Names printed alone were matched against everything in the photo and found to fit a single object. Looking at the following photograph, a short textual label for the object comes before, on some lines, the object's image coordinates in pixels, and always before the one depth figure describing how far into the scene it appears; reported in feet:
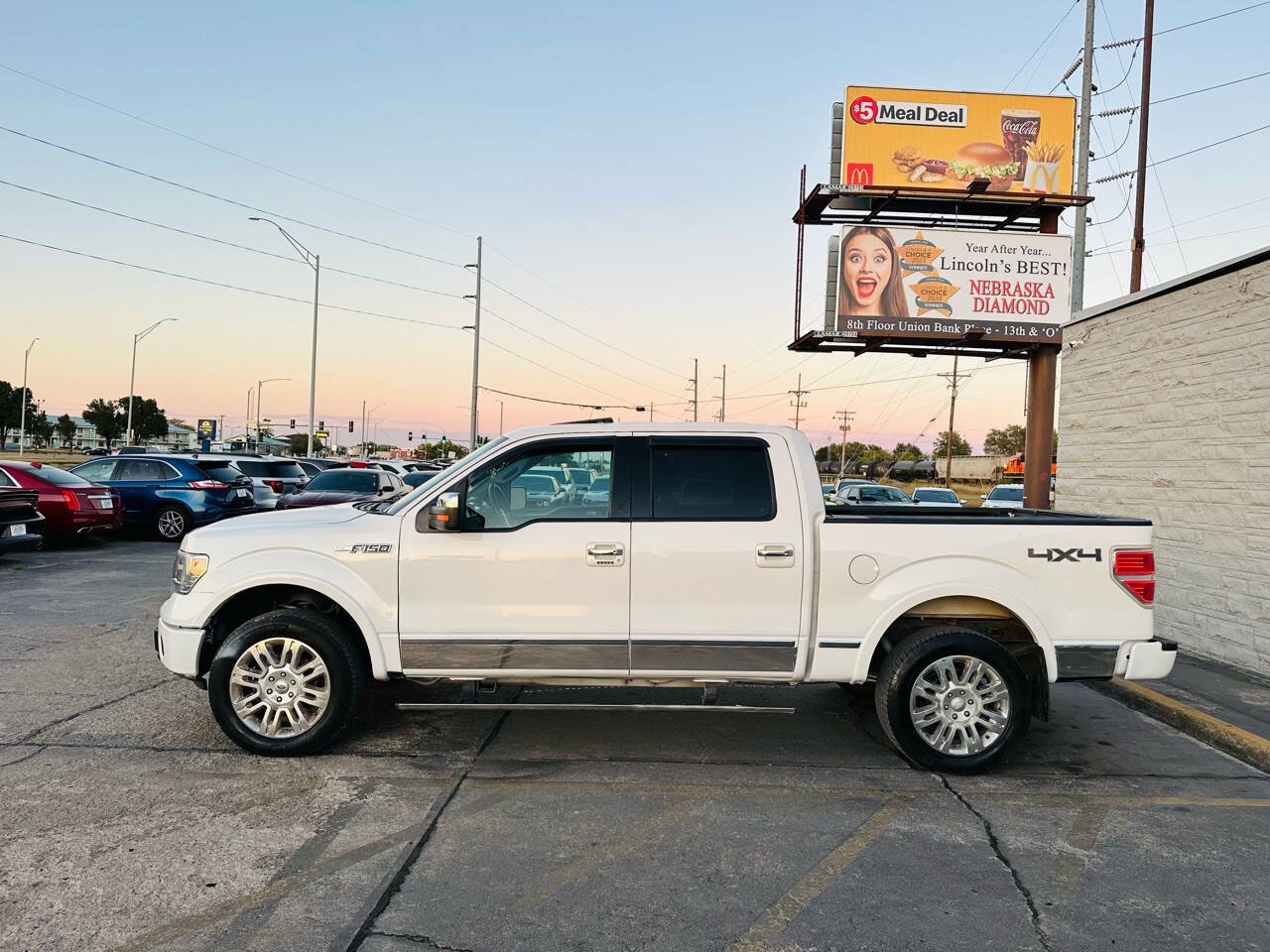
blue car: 56.24
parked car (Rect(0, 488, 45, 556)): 40.73
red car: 48.24
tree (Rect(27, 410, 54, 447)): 344.69
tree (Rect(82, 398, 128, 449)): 339.36
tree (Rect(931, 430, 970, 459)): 482.41
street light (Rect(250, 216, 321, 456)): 128.57
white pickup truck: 16.93
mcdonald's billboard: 61.82
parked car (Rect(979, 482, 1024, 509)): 78.01
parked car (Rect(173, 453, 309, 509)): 62.08
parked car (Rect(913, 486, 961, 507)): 82.48
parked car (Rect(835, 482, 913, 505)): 75.00
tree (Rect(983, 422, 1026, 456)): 388.37
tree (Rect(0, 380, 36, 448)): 302.04
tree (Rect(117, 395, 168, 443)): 344.90
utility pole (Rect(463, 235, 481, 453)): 147.43
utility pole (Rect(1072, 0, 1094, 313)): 71.00
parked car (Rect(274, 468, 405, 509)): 51.72
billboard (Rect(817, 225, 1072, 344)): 59.98
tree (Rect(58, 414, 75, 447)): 392.88
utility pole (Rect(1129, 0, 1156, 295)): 59.85
